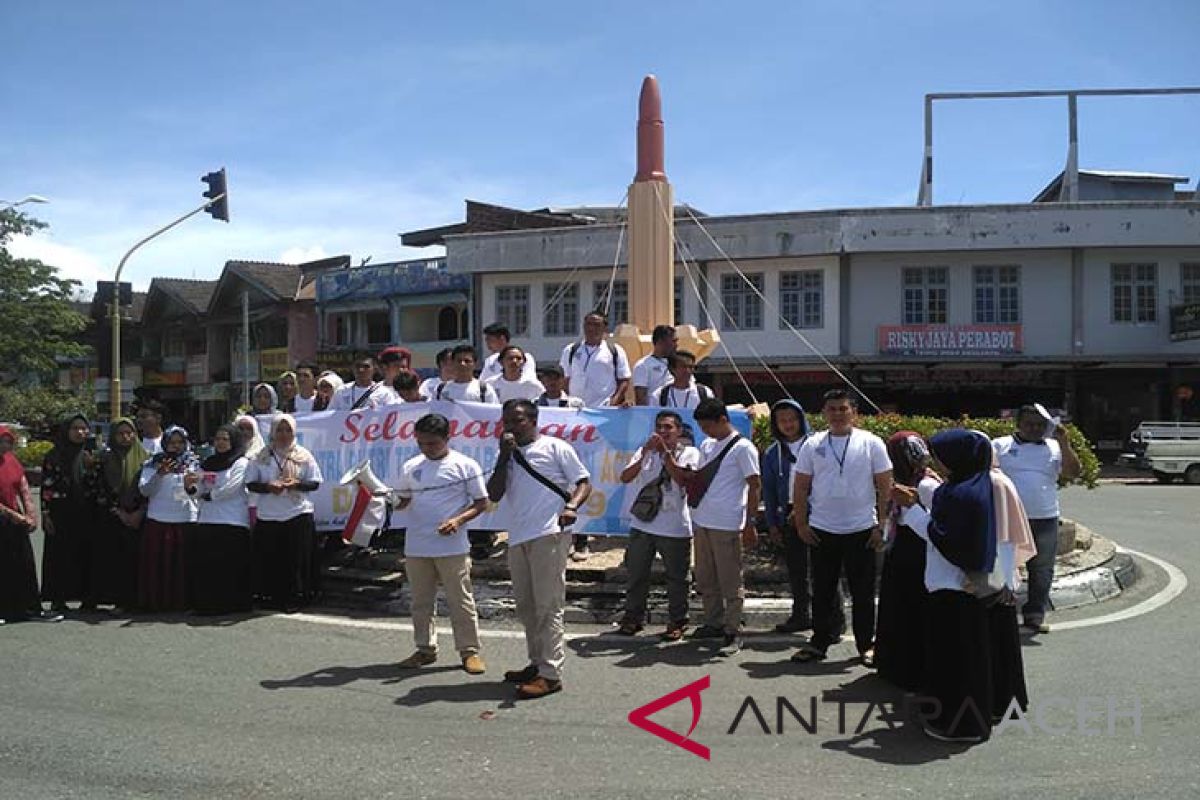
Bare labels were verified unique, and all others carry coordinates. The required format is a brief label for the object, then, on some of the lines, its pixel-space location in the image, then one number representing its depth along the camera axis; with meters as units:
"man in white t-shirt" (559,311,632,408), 9.34
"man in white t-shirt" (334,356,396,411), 9.42
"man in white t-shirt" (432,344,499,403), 8.85
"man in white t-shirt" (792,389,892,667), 6.39
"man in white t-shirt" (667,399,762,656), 6.76
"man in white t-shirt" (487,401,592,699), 5.81
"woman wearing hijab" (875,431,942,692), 5.74
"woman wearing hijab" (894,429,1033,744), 4.98
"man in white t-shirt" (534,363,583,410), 8.95
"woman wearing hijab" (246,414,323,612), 8.13
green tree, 34.81
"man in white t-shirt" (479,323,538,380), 9.12
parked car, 24.34
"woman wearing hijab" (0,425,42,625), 7.85
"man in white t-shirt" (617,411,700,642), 6.97
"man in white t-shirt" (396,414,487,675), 6.27
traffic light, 20.52
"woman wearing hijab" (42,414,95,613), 8.26
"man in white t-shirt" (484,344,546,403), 8.94
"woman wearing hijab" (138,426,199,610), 8.19
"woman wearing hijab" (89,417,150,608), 8.28
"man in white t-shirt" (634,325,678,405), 9.45
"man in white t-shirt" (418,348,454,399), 8.99
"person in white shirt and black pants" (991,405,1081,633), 7.37
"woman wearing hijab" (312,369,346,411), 10.05
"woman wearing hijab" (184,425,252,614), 8.01
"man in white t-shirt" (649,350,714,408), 8.48
